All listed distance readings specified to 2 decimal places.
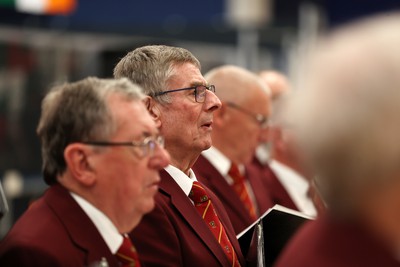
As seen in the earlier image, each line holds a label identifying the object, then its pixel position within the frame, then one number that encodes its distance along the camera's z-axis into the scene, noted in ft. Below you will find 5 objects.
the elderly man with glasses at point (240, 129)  27.10
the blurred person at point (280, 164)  30.65
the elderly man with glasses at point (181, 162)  16.97
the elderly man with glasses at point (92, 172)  13.51
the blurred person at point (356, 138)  9.33
